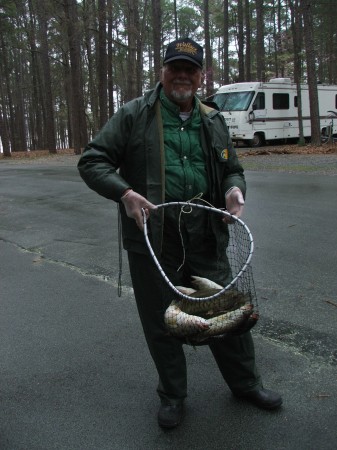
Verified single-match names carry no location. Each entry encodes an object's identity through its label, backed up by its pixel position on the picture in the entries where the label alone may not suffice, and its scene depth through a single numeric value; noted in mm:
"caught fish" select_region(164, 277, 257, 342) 2162
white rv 22094
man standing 2531
